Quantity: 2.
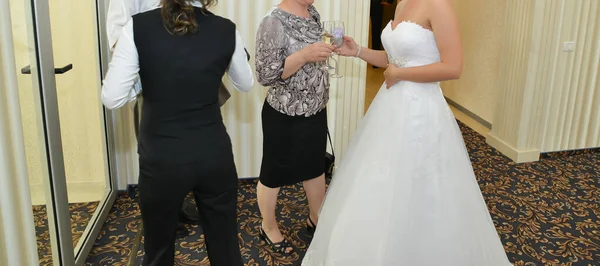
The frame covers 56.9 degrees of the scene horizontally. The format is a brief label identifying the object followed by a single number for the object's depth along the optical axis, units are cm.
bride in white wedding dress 249
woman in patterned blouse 262
